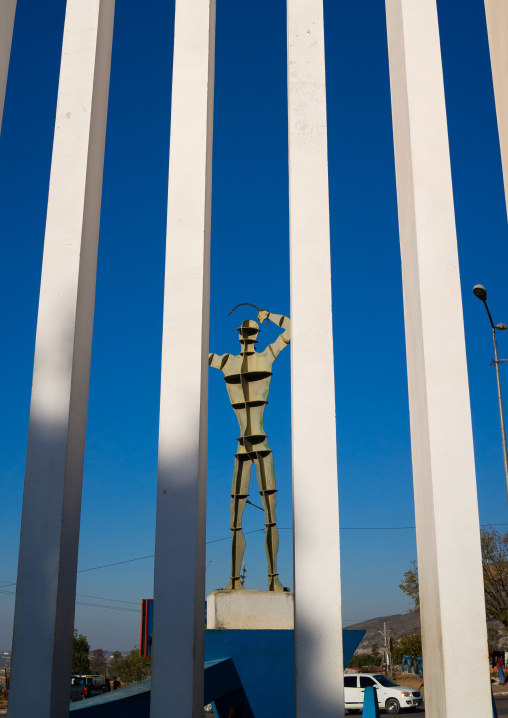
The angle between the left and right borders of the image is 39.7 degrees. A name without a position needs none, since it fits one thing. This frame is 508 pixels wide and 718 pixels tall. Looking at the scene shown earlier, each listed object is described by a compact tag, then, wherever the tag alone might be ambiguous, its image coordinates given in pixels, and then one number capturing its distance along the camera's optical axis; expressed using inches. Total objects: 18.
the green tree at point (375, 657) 3403.1
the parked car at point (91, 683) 1524.4
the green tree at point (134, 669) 2342.2
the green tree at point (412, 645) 2039.9
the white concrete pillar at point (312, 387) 183.6
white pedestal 331.0
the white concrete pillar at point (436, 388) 179.0
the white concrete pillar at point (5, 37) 241.8
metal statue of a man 378.6
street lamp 629.9
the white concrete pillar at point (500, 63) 222.1
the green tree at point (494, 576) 1273.3
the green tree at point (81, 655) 2689.5
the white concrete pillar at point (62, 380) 190.7
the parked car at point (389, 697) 817.5
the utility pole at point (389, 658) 2126.7
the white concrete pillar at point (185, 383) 188.5
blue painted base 314.7
